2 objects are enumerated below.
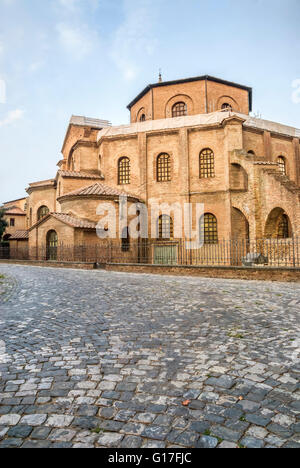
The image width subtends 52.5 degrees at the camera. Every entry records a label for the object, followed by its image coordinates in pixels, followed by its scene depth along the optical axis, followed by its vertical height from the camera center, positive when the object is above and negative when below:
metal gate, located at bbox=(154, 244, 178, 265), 21.66 -0.79
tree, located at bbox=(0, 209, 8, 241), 30.50 +2.34
